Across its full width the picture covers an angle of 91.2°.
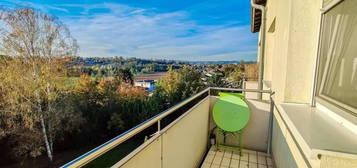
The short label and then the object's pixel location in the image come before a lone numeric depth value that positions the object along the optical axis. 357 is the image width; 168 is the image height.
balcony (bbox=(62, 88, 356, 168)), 1.00
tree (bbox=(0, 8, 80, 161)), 8.05
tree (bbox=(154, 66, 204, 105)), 13.97
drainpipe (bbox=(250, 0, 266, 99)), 4.52
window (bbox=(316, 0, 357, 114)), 1.02
